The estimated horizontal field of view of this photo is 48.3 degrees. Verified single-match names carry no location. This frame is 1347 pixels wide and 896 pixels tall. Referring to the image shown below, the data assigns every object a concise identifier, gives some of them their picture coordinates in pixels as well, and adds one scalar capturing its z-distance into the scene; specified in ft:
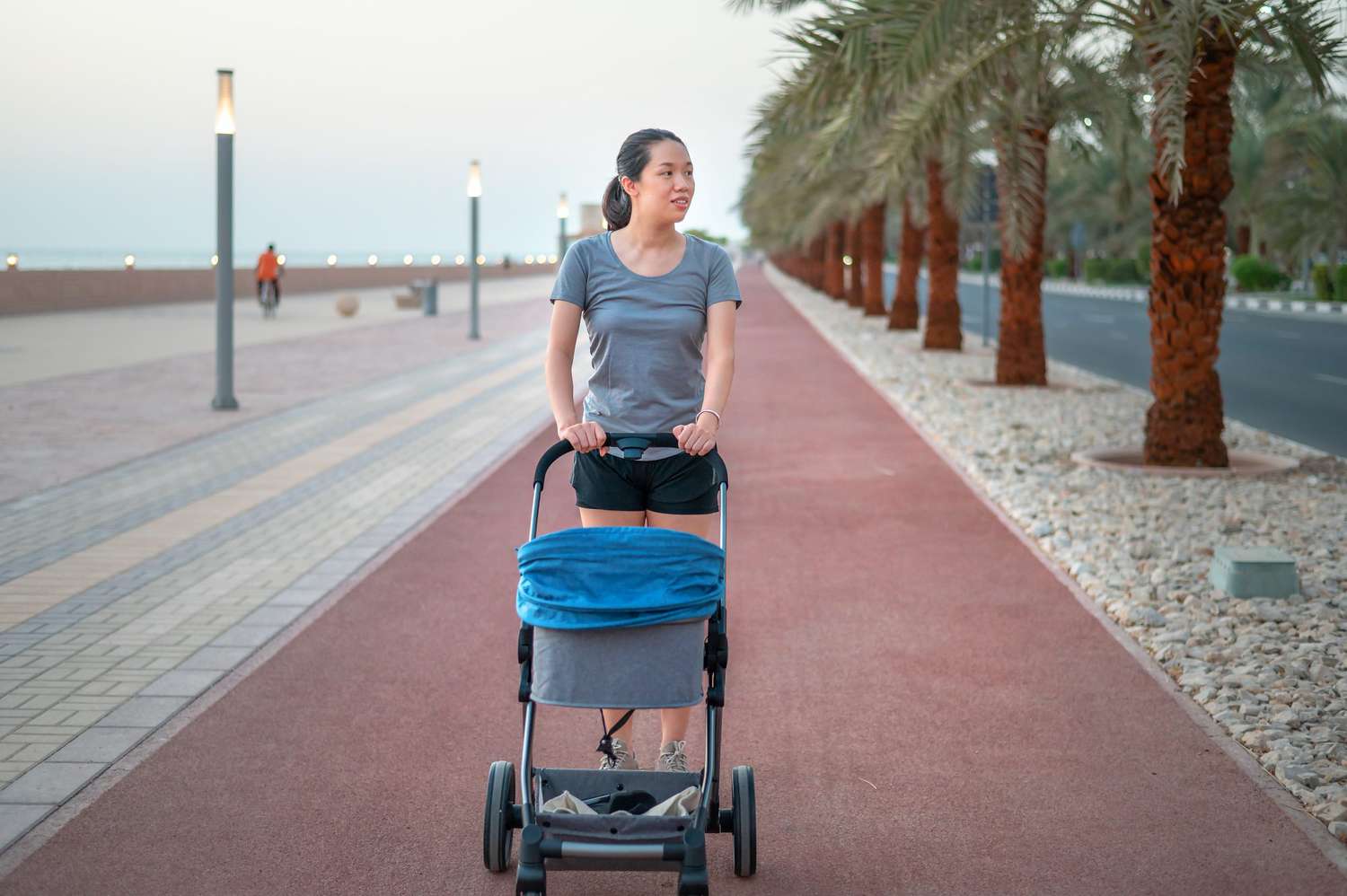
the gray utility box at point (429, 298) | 123.44
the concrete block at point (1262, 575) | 22.50
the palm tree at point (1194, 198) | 33.47
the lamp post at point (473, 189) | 91.71
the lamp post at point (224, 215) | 46.52
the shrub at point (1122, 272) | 225.56
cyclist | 112.06
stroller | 11.28
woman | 12.92
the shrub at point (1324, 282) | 135.03
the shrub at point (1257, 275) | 160.66
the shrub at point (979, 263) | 341.10
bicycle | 113.29
